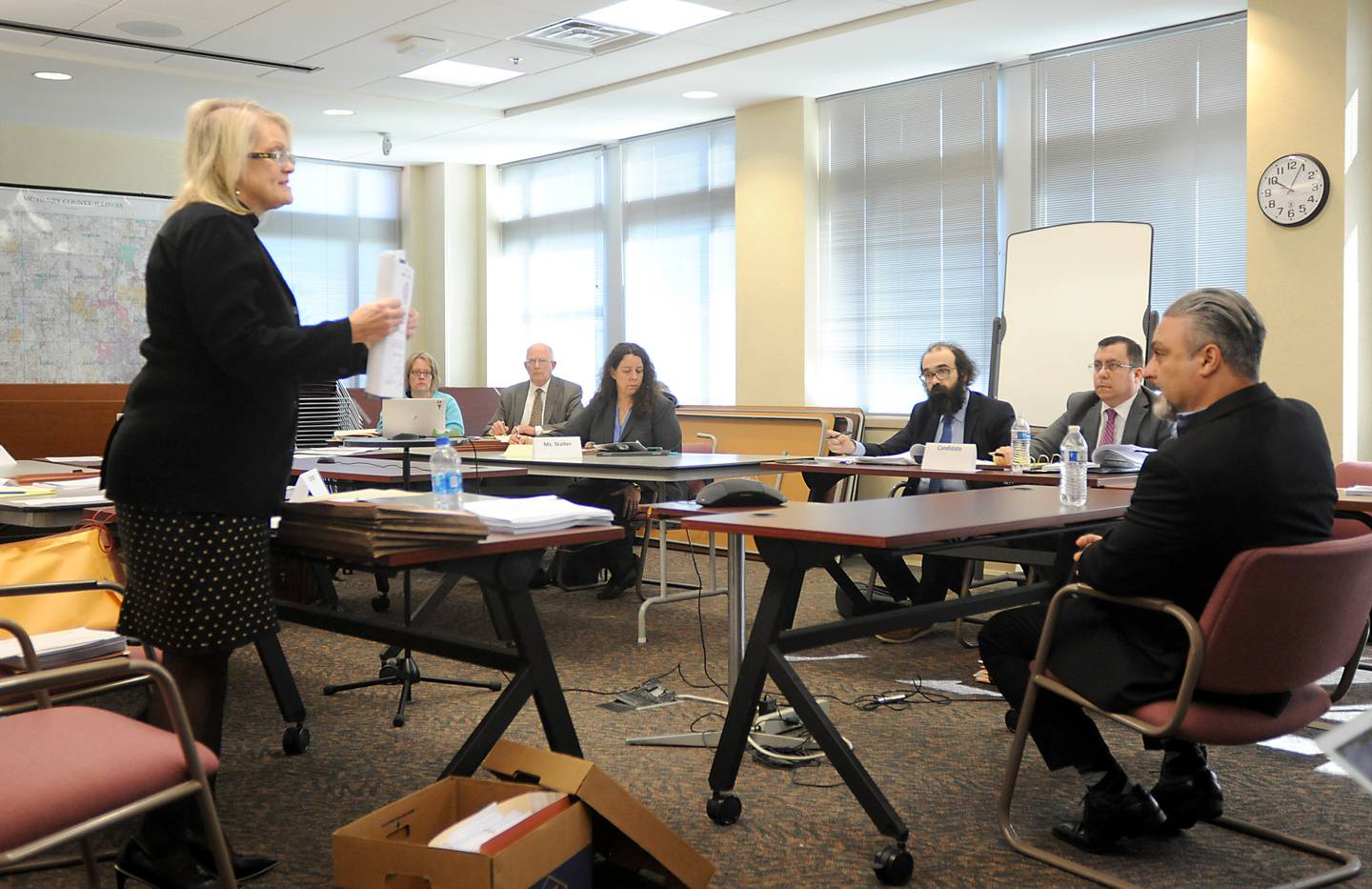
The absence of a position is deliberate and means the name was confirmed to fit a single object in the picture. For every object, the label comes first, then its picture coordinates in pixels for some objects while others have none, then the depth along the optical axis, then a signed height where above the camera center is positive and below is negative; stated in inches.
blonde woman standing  79.4 -2.3
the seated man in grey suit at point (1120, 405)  181.6 -4.6
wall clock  201.6 +32.4
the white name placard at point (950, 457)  180.7 -12.5
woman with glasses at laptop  261.0 +0.2
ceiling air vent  250.8 +75.2
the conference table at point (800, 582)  92.7 -17.9
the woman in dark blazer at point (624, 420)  226.8 -8.0
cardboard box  73.2 -30.6
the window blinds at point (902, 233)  271.4 +35.1
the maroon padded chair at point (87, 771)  57.7 -20.6
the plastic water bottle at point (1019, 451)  177.0 -11.1
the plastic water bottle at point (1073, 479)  125.3 -11.0
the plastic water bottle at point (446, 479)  91.6 -8.0
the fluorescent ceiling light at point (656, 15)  235.8 +74.9
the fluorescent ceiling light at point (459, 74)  283.0 +75.5
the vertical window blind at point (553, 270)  371.6 +36.3
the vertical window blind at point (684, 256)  329.4 +36.1
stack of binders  80.6 -10.3
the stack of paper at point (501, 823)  76.7 -30.0
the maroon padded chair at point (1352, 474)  150.9 -12.9
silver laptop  186.4 -5.6
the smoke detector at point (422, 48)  257.9 +74.5
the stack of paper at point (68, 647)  89.9 -20.8
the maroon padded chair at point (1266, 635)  78.4 -17.9
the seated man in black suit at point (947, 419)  204.2 -7.5
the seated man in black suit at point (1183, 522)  84.9 -10.7
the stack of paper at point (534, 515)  86.7 -10.2
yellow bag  101.7 -16.8
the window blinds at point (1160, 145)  232.5 +48.5
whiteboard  221.3 +14.3
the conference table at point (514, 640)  86.7 -20.6
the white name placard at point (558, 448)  185.9 -10.9
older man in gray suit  262.8 -4.3
